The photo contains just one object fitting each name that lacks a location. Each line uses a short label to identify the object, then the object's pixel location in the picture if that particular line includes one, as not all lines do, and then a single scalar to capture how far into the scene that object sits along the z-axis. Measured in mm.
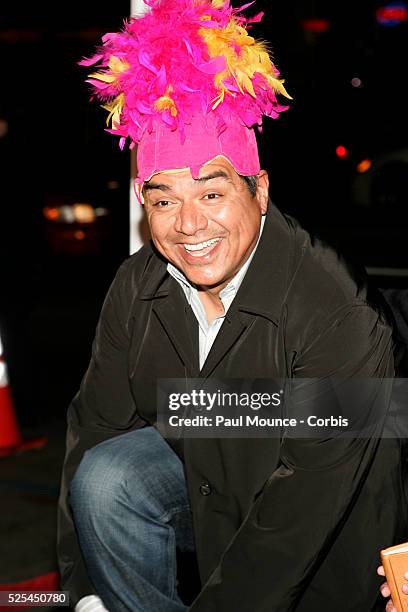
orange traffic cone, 4258
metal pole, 3000
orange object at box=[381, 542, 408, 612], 2004
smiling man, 2170
